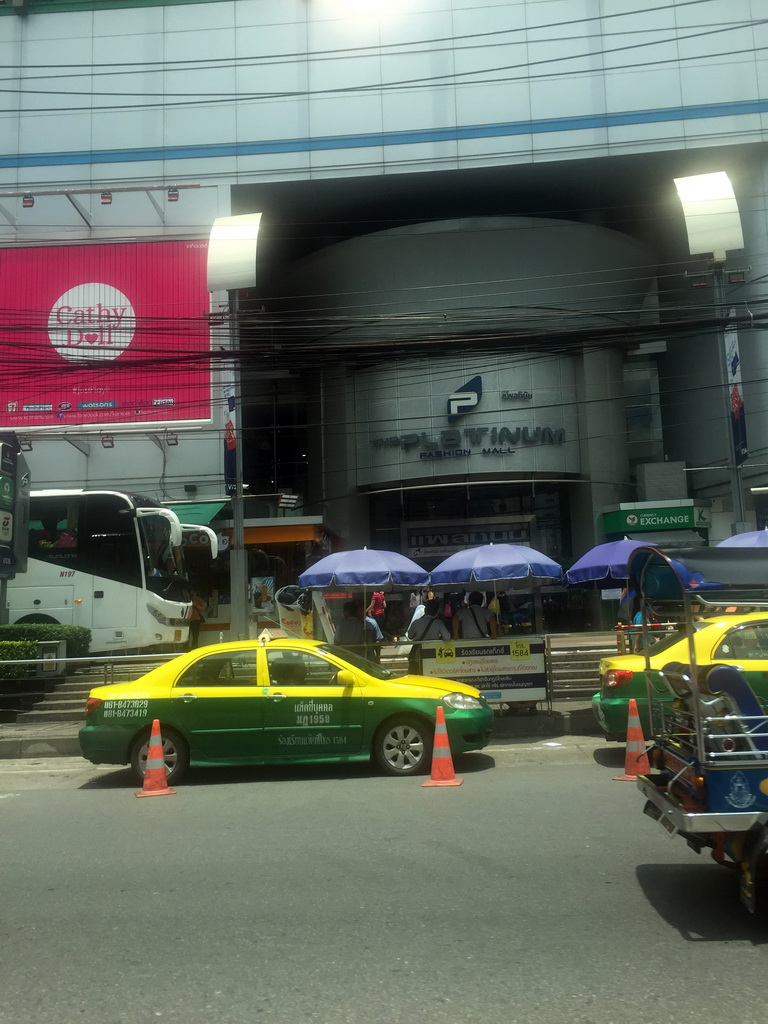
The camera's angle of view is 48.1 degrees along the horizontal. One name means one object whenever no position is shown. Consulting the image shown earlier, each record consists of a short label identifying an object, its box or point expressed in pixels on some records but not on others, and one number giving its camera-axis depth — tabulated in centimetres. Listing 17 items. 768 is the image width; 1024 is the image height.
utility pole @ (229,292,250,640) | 1669
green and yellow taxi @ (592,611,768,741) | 778
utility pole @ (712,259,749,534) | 1675
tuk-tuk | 448
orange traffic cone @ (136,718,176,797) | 862
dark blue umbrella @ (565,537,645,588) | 1450
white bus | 1616
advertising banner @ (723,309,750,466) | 2127
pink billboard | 2147
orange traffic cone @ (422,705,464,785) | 844
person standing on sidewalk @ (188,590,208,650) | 1889
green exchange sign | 2444
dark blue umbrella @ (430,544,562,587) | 1219
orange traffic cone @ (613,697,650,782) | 849
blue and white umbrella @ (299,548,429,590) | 1279
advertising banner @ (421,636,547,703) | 1191
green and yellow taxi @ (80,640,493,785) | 898
